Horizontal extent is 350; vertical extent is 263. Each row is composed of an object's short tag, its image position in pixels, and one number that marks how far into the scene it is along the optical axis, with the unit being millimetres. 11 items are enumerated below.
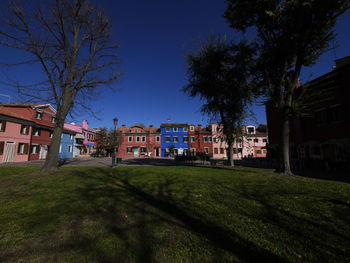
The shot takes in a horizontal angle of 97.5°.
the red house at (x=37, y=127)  23852
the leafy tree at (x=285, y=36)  8547
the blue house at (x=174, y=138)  42697
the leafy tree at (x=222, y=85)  14861
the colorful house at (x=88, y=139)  39625
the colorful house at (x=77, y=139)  34347
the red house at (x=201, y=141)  42562
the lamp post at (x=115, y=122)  15516
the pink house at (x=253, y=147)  40125
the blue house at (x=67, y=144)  29517
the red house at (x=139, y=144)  42531
